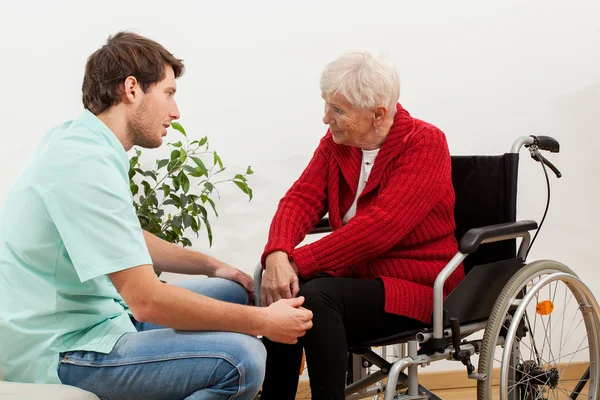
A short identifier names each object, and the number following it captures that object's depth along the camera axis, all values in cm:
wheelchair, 188
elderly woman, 188
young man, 147
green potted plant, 250
